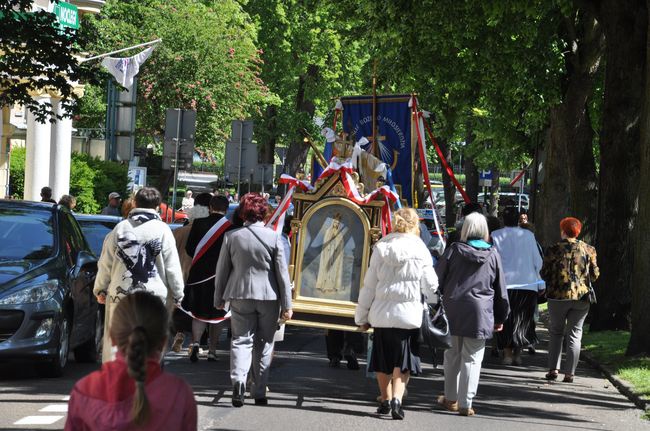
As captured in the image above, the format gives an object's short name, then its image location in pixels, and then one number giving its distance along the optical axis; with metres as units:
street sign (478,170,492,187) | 60.72
